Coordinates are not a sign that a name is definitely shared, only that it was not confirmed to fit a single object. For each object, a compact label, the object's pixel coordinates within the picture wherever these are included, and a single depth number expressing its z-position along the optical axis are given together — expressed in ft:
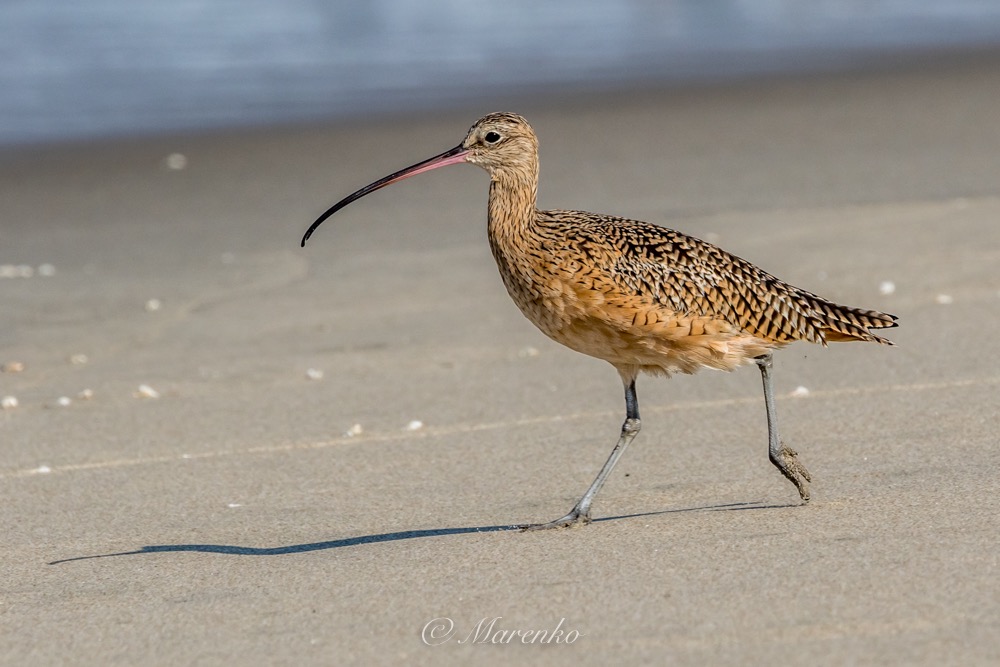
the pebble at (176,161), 84.28
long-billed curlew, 33.06
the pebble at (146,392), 47.42
